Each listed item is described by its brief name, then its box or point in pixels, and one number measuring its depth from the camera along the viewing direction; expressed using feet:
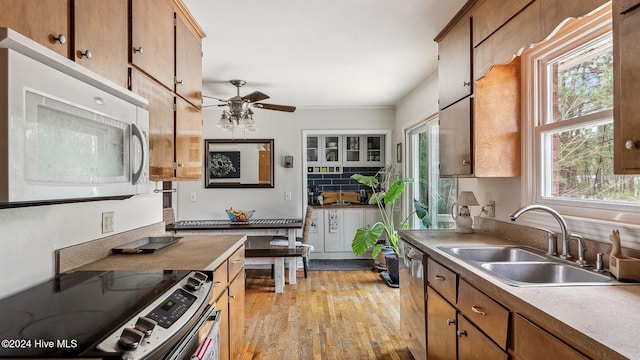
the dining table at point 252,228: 13.94
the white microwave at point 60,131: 2.84
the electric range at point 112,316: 2.84
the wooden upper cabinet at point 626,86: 3.54
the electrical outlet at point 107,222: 6.11
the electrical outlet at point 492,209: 8.14
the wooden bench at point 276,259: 13.09
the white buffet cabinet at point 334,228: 17.78
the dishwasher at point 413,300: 7.25
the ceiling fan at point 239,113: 12.25
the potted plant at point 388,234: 13.42
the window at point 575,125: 5.38
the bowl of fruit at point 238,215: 15.08
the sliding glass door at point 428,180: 12.10
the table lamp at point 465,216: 8.18
